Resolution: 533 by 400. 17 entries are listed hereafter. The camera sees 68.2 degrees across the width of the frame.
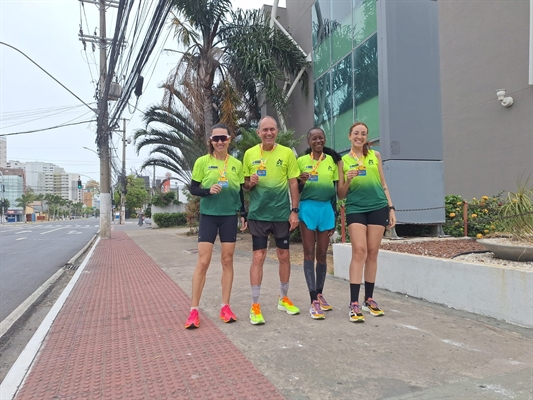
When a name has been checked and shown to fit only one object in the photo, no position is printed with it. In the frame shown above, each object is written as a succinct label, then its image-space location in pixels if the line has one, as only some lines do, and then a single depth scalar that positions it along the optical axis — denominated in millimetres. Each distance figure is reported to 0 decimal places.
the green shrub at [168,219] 28375
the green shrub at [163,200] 30516
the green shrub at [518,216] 4164
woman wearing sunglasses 3627
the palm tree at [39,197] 99319
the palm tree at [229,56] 11562
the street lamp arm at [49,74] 11883
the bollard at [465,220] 6906
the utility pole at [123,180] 37406
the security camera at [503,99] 9859
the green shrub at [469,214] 7954
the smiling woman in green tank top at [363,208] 3744
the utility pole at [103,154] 15898
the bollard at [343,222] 6597
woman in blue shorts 3791
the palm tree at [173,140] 15133
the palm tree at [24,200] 86375
